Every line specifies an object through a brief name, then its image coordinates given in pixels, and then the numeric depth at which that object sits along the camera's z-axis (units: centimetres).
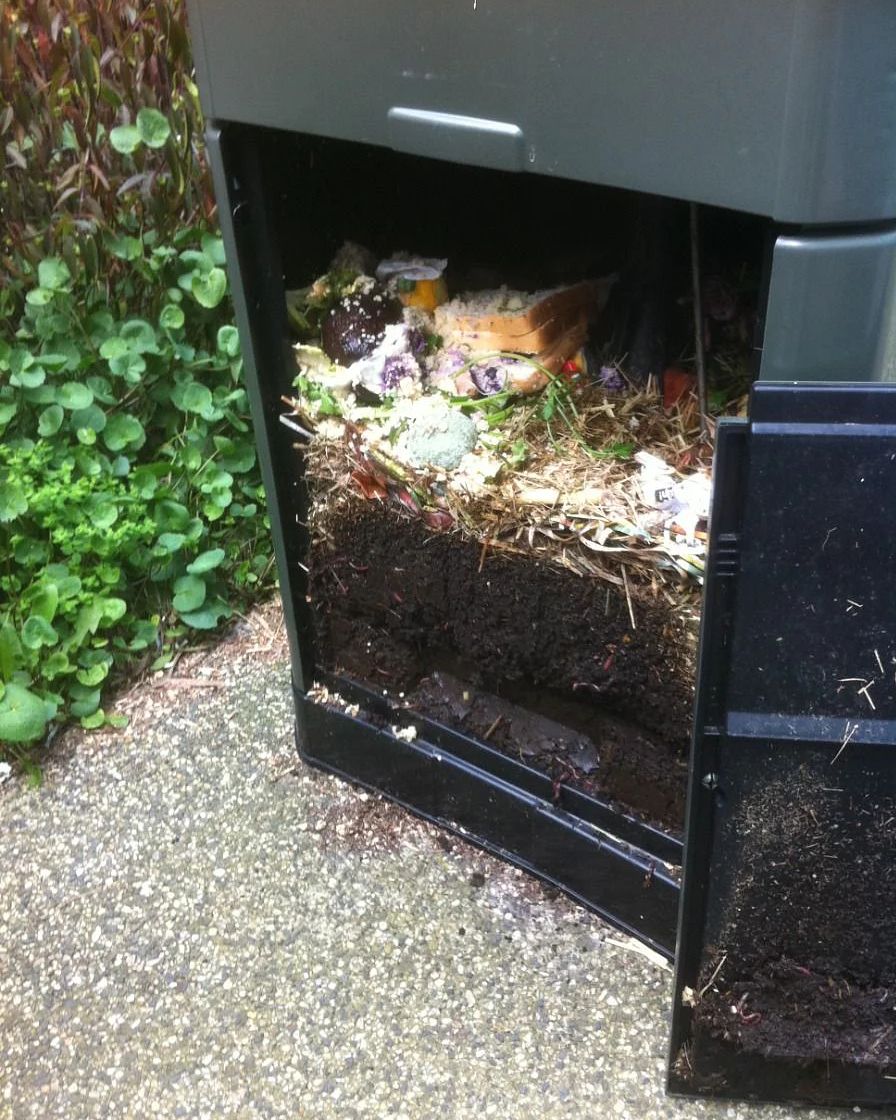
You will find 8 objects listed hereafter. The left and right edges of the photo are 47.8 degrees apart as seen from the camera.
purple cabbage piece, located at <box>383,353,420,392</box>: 177
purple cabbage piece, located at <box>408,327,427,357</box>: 179
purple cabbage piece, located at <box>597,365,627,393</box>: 174
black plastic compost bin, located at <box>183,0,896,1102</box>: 100
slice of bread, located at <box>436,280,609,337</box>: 174
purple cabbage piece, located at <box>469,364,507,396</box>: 175
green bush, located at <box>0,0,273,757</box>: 228
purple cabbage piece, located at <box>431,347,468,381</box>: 178
